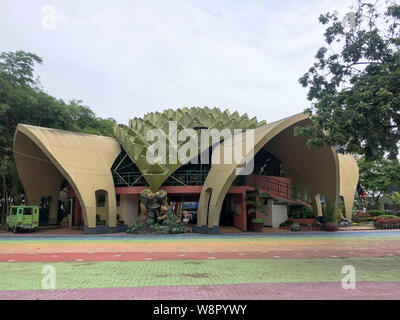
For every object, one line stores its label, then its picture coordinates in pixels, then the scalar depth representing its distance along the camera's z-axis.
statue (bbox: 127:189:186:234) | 22.75
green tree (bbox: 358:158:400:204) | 37.62
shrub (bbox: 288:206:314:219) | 26.37
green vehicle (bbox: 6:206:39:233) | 23.72
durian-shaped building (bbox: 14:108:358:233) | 22.28
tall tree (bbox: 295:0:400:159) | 10.51
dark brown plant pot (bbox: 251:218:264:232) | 23.32
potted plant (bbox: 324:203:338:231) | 24.64
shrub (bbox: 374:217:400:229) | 27.50
